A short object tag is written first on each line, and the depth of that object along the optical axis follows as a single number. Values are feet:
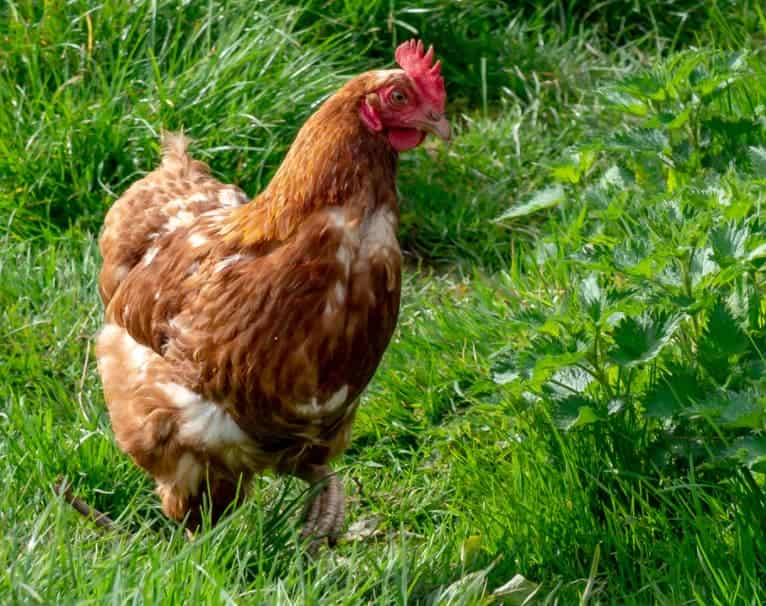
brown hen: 24.47
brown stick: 26.35
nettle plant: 23.99
